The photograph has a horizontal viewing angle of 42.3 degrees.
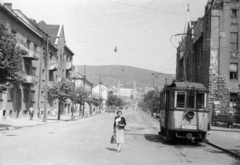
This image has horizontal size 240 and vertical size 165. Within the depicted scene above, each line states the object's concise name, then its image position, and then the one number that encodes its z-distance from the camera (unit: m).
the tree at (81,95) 47.58
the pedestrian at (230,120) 29.87
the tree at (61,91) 35.25
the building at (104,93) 127.32
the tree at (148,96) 95.79
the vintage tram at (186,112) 13.97
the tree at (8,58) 18.92
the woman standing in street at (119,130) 10.93
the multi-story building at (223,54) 36.91
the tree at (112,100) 117.19
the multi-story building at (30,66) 33.28
